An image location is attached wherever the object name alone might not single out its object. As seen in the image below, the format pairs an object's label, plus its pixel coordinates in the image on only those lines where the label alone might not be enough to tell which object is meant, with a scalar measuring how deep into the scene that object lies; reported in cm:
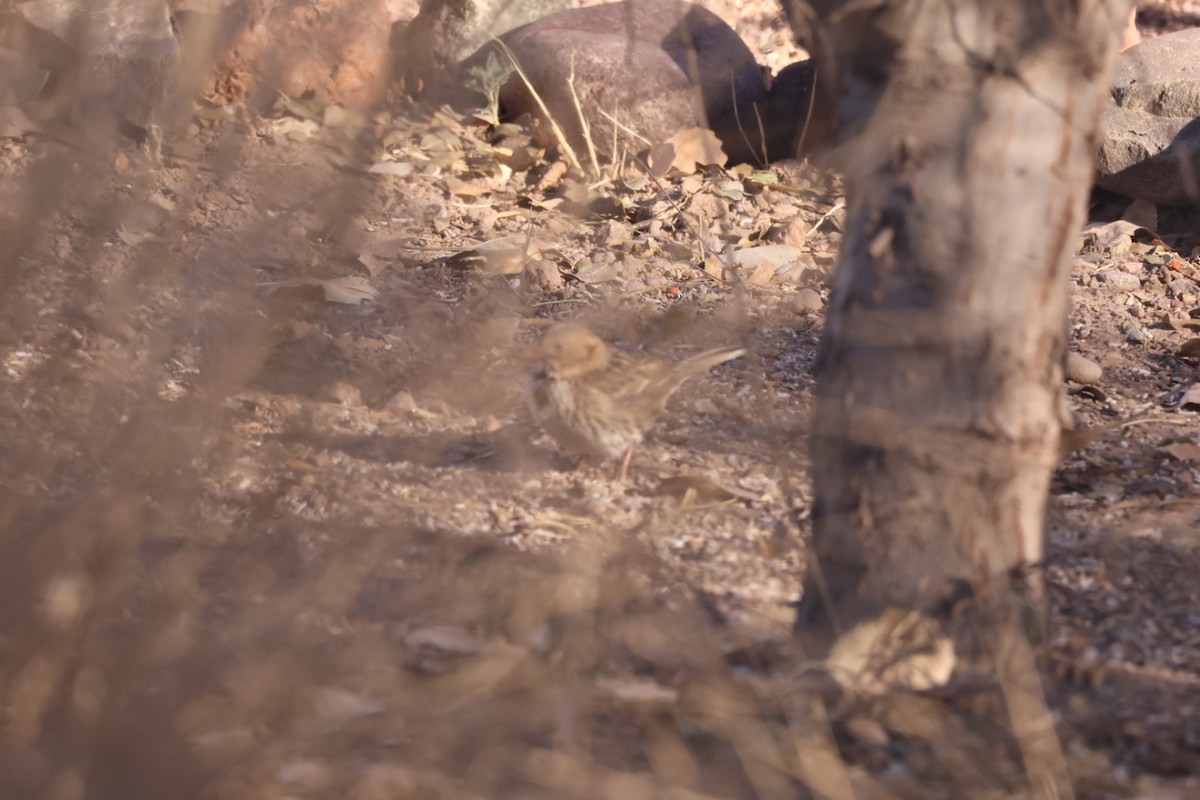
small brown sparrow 809
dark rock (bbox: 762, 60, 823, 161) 1498
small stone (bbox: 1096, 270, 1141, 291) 1168
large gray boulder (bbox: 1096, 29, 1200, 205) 1327
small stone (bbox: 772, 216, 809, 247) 1255
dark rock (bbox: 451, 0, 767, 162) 1441
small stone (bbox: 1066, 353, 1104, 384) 950
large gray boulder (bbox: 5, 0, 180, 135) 868
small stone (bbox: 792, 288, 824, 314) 1101
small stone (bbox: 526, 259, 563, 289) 1135
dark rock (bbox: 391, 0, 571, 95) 1289
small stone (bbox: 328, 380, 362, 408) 891
